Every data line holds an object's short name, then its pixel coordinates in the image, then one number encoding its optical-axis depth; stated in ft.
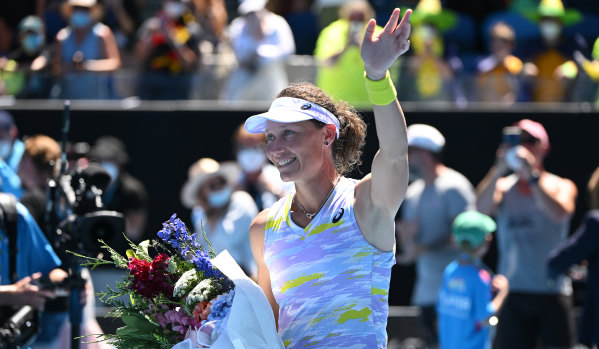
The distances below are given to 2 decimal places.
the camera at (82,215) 32.07
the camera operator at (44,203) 36.81
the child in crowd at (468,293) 42.22
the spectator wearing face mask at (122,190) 59.00
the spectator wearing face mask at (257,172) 52.30
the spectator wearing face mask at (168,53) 63.93
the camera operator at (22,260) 30.25
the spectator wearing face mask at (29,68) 64.28
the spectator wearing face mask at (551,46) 65.41
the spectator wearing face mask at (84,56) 63.87
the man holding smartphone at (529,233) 47.70
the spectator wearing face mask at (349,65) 60.49
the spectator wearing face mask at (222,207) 50.03
